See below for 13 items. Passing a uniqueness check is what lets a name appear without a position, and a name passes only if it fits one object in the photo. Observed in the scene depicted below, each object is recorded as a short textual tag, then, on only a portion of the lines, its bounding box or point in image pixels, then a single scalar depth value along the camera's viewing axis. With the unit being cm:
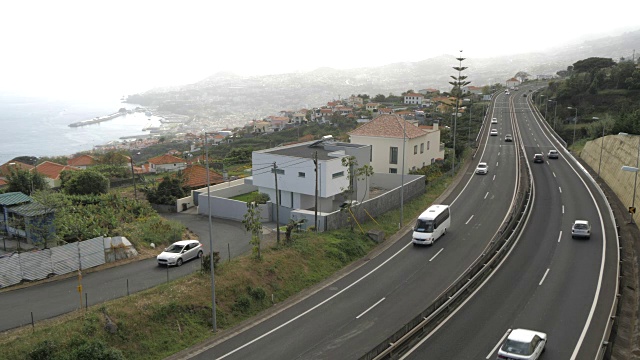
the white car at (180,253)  2828
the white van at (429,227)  3152
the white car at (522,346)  1612
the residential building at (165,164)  8538
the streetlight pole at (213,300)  2111
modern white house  4081
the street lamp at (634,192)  3272
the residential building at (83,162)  8438
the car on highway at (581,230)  3047
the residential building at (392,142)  5506
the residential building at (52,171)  6178
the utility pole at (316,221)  3341
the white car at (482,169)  5334
